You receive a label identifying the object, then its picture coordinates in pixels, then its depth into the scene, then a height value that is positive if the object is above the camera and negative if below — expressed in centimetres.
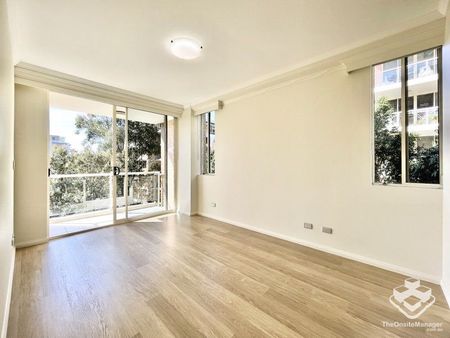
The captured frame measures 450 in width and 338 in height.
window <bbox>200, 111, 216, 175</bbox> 447 +58
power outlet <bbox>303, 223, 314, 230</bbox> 286 -85
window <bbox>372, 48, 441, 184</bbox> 205 +51
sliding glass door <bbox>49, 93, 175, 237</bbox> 398 +10
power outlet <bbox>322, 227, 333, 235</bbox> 268 -85
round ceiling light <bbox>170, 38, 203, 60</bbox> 227 +140
